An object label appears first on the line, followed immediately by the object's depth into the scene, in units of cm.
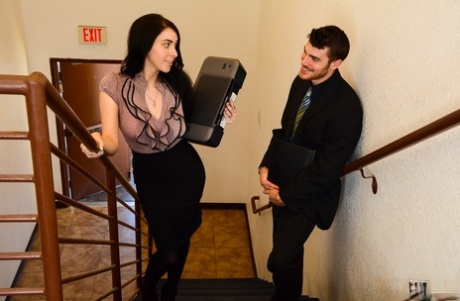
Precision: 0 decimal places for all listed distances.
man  190
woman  191
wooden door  500
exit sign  473
